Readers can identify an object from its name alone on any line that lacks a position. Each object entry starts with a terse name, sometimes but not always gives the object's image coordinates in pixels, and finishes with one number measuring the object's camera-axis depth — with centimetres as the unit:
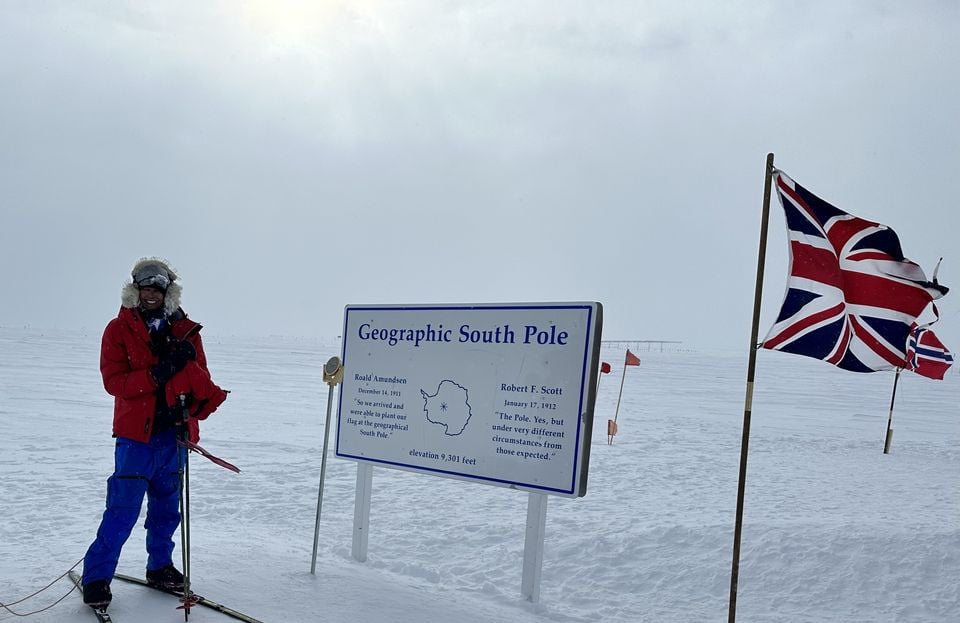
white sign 434
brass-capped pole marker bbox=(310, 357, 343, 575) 473
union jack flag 429
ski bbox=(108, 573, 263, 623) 382
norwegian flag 1391
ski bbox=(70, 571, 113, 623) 363
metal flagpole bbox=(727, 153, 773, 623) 391
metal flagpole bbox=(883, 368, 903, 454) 1301
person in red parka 374
